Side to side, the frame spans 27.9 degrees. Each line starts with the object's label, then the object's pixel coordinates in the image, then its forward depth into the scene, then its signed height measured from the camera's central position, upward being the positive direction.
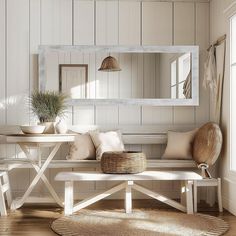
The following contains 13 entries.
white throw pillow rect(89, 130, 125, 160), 5.59 -0.32
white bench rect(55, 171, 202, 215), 4.77 -0.70
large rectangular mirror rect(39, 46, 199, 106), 5.92 +0.51
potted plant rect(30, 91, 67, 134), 5.38 +0.08
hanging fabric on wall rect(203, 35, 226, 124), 5.52 +0.49
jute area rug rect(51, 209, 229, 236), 4.07 -1.01
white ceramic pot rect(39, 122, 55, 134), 5.32 -0.14
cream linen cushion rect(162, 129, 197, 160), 5.74 -0.38
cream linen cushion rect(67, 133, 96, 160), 5.64 -0.41
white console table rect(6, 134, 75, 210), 4.90 -0.31
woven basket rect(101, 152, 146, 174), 4.83 -0.49
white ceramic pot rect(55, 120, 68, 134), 5.30 -0.15
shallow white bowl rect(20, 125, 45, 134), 5.04 -0.16
